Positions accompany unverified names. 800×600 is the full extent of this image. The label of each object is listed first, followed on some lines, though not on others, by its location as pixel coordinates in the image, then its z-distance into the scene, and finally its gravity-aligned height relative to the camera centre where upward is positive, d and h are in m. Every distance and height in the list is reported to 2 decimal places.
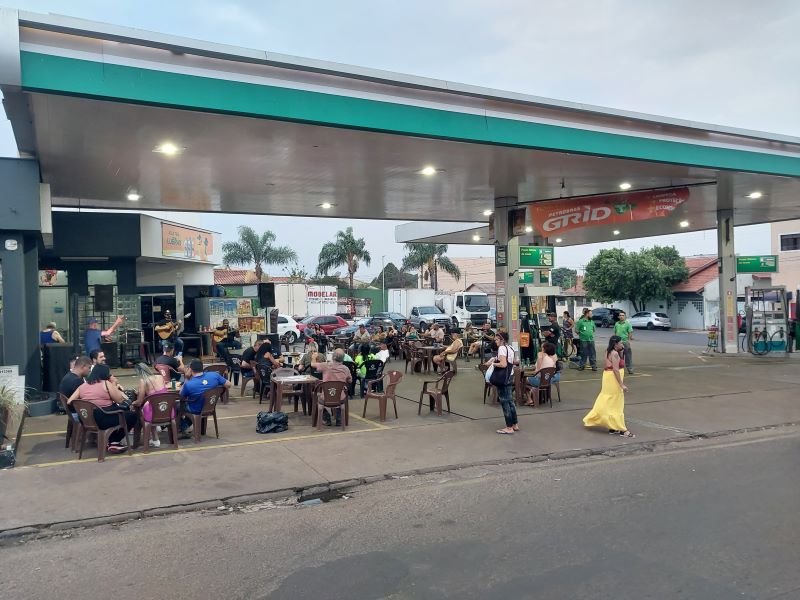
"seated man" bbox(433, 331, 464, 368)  15.48 -1.46
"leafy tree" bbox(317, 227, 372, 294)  53.81 +3.68
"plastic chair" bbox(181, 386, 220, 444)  9.42 -1.69
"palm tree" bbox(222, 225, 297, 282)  52.38 +3.91
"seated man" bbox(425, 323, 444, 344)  19.83 -1.32
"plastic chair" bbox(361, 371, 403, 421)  11.05 -1.79
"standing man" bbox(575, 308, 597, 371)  17.47 -1.28
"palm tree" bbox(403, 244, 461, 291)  57.30 +3.21
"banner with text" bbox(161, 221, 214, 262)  22.16 +2.16
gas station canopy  9.02 +3.00
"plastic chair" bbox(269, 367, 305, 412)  11.02 -1.75
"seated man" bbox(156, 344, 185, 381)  11.99 -1.22
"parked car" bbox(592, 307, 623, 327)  48.12 -2.18
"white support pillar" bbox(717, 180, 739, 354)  22.02 +0.53
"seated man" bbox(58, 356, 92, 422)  9.31 -1.14
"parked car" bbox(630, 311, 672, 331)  43.06 -2.29
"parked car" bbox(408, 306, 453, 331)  32.50 -1.34
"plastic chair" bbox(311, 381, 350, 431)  10.20 -1.71
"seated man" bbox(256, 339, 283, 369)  13.17 -1.23
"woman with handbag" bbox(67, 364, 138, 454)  8.43 -1.34
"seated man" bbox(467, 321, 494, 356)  20.47 -1.58
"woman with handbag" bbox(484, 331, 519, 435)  9.77 -1.39
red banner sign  15.46 +2.00
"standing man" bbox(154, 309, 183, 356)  21.02 -1.13
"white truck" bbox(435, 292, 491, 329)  37.25 -0.91
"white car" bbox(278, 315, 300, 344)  29.23 -1.46
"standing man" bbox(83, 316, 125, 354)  14.52 -0.85
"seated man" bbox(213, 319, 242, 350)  19.48 -1.21
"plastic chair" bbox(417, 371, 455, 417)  11.49 -1.85
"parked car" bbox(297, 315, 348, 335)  32.78 -1.41
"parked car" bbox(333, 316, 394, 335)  27.81 -1.45
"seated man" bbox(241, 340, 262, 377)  13.61 -1.35
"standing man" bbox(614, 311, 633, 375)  16.52 -1.13
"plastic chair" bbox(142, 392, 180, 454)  8.75 -1.61
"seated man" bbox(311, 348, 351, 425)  10.58 -1.29
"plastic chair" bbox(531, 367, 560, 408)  12.02 -1.81
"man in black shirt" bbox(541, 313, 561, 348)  16.88 -1.15
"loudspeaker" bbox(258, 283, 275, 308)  21.50 +0.08
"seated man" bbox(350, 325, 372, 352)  17.32 -1.26
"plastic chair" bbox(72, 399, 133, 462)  8.27 -1.66
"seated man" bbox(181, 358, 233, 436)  9.39 -1.33
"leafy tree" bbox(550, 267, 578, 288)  72.69 +1.70
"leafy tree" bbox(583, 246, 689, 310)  44.78 +0.93
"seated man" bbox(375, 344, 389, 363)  13.02 -1.27
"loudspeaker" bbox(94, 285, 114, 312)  16.84 +0.08
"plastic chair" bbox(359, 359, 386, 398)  12.93 -1.57
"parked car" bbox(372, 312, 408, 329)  33.79 -1.38
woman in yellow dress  9.78 -1.69
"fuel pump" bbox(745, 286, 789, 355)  21.61 -1.32
